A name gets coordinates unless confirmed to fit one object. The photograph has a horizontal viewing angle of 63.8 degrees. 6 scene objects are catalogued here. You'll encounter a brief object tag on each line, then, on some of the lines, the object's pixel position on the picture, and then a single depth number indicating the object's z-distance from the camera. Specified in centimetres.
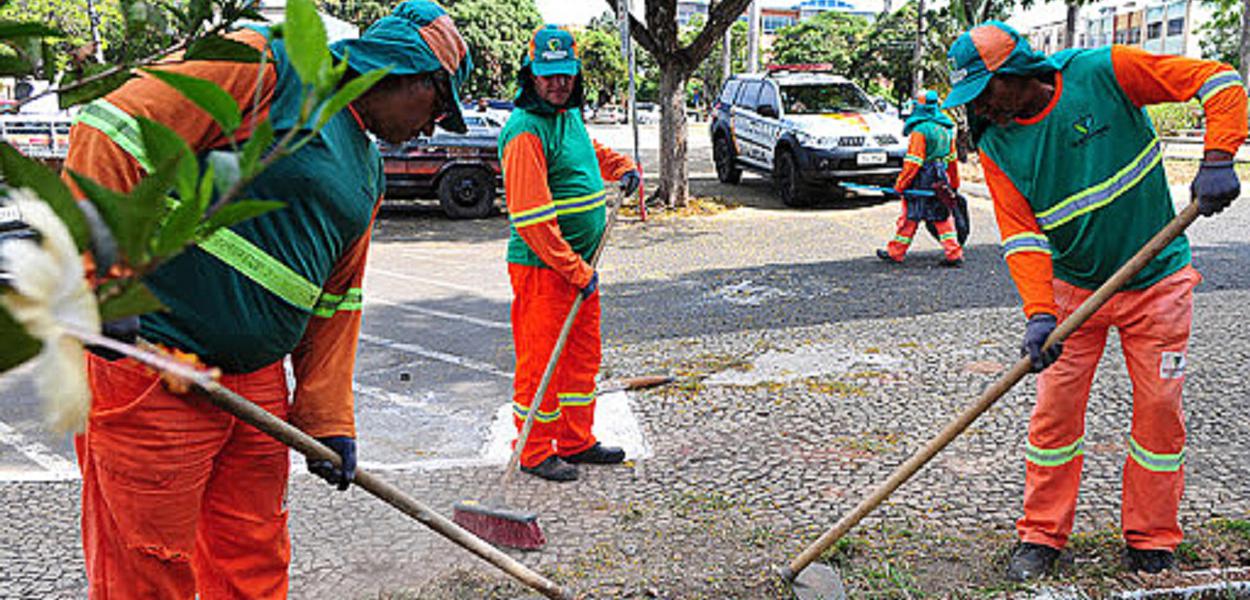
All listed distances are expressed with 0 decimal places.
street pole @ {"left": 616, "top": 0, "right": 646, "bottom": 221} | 1274
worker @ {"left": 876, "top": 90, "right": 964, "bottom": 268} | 983
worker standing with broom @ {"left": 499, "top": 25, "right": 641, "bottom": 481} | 425
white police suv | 1395
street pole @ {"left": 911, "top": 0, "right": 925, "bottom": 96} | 2264
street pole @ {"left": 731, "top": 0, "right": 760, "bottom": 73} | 2434
